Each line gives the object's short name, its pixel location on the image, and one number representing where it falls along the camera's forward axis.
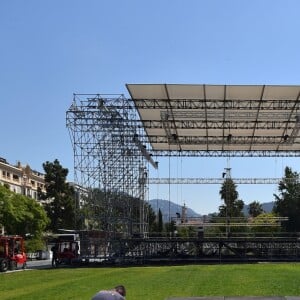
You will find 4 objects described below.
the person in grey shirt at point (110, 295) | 9.25
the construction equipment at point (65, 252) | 44.44
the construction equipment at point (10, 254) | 39.88
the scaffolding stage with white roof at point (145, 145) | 39.38
